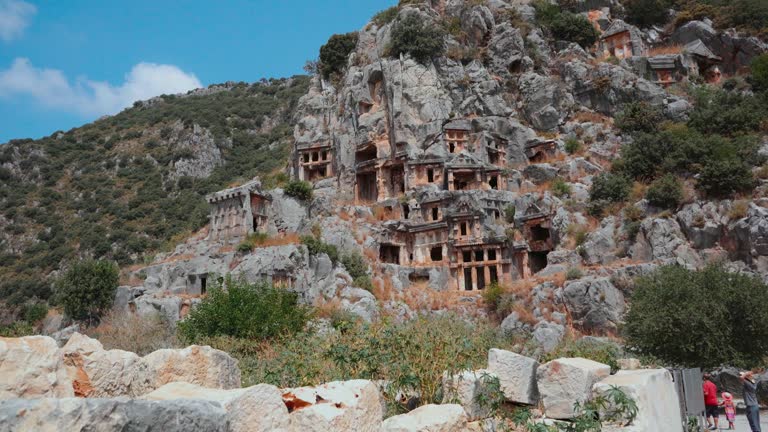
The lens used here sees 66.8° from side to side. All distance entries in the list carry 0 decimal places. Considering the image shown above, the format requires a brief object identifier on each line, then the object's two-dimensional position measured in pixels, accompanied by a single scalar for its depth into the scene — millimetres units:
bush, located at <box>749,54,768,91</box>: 46125
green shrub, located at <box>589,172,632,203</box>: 39844
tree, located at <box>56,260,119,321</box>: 34031
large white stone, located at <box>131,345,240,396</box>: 7322
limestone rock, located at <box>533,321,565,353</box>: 29131
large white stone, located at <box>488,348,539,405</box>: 8570
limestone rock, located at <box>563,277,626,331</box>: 30938
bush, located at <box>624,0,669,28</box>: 57000
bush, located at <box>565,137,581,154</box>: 46856
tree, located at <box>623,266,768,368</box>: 19125
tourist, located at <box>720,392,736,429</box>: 14117
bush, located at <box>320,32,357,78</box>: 56812
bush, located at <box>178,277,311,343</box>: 24000
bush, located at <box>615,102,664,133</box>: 45688
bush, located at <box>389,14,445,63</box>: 50344
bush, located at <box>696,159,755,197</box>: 35031
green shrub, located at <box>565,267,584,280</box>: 33469
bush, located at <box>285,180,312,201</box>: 44188
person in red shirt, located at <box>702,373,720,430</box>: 13969
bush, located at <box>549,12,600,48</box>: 55594
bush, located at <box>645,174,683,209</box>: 36750
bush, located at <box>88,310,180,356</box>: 23164
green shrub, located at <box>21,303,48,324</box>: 40888
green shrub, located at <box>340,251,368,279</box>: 37328
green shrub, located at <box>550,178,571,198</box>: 42406
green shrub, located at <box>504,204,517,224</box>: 43138
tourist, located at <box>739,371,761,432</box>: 12438
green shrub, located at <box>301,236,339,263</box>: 36656
